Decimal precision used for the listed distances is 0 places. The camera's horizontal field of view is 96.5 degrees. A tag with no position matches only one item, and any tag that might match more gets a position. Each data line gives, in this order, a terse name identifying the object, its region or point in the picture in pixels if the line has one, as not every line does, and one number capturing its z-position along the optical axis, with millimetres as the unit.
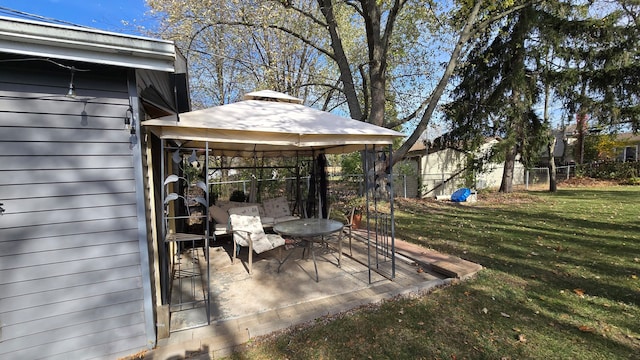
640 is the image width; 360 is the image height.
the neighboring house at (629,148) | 21047
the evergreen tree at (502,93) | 11031
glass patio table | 4098
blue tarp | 11547
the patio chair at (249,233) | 4555
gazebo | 2900
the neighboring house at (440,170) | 14664
